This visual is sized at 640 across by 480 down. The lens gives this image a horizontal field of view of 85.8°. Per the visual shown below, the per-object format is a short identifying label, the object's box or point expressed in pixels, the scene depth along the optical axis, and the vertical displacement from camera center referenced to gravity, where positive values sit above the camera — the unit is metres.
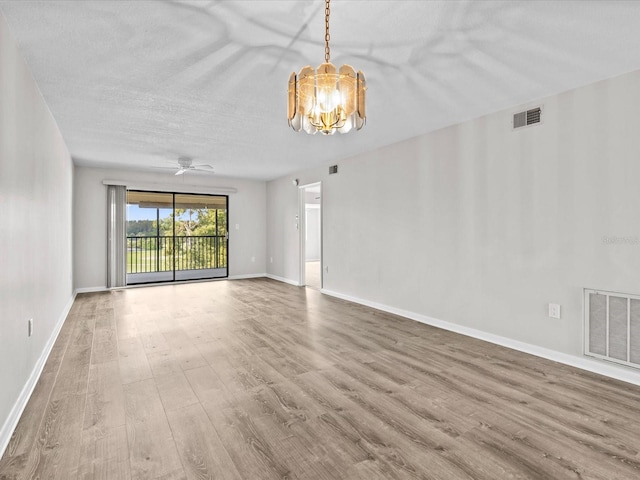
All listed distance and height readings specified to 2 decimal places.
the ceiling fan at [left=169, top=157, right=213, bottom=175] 5.55 +1.17
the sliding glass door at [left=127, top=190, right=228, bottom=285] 7.76 +0.00
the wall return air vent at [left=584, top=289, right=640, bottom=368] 2.59 -0.73
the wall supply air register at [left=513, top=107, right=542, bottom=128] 3.16 +1.09
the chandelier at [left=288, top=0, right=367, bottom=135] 1.81 +0.74
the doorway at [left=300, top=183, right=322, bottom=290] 7.03 -0.08
